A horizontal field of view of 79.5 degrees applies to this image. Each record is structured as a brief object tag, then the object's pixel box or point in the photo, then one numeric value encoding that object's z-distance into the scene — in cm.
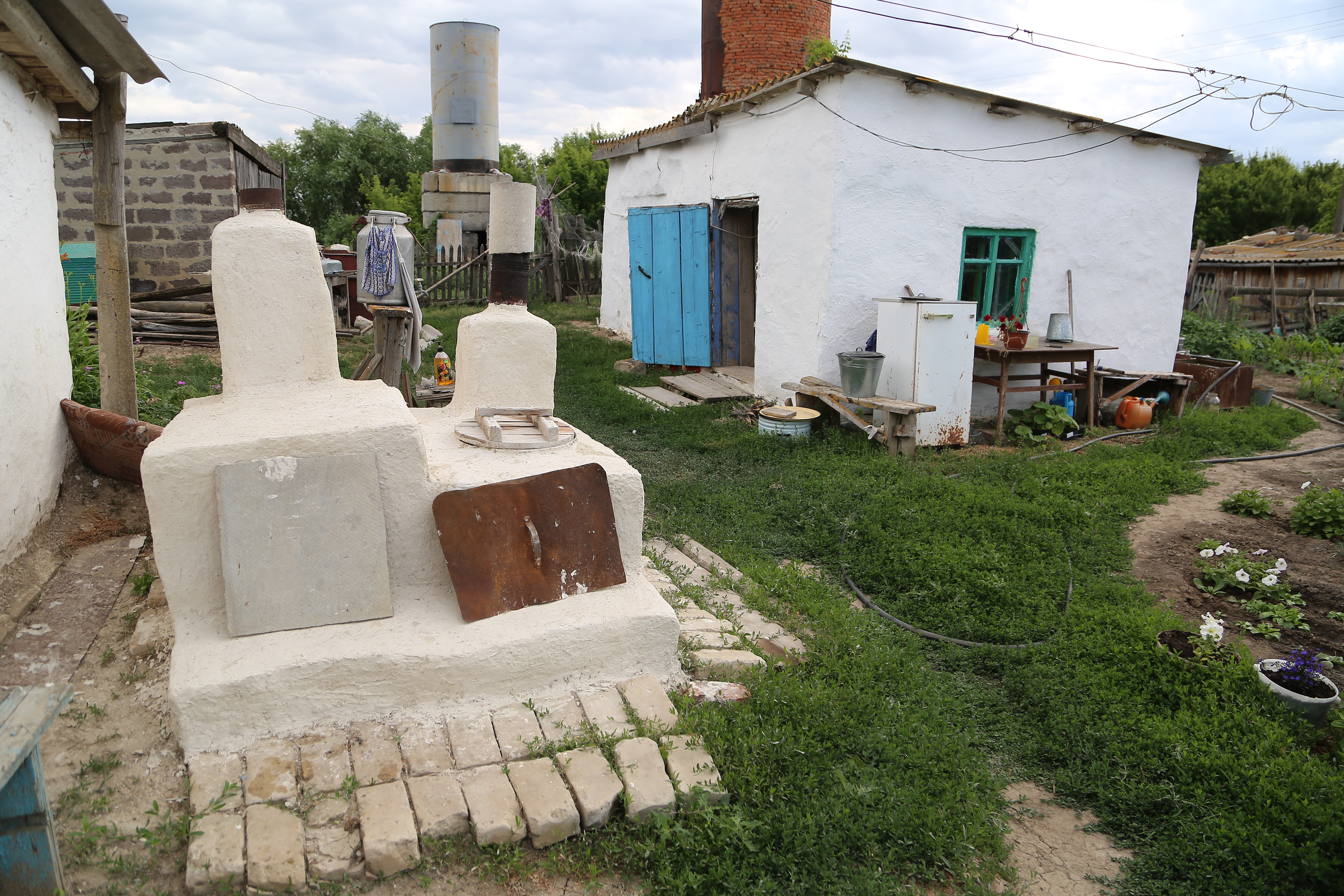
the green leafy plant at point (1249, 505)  588
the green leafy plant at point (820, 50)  1168
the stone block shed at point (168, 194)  933
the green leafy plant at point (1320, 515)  543
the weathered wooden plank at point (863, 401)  694
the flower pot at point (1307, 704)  320
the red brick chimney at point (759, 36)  1208
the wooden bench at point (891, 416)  700
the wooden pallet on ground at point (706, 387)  916
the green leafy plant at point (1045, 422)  810
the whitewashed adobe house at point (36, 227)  389
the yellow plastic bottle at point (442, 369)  582
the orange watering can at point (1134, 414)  836
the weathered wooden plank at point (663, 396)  915
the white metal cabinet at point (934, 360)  722
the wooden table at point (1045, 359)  779
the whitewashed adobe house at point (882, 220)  786
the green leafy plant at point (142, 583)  364
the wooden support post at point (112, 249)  489
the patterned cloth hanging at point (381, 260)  489
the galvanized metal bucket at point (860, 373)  735
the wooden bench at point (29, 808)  191
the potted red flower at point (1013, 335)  776
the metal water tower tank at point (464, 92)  1762
